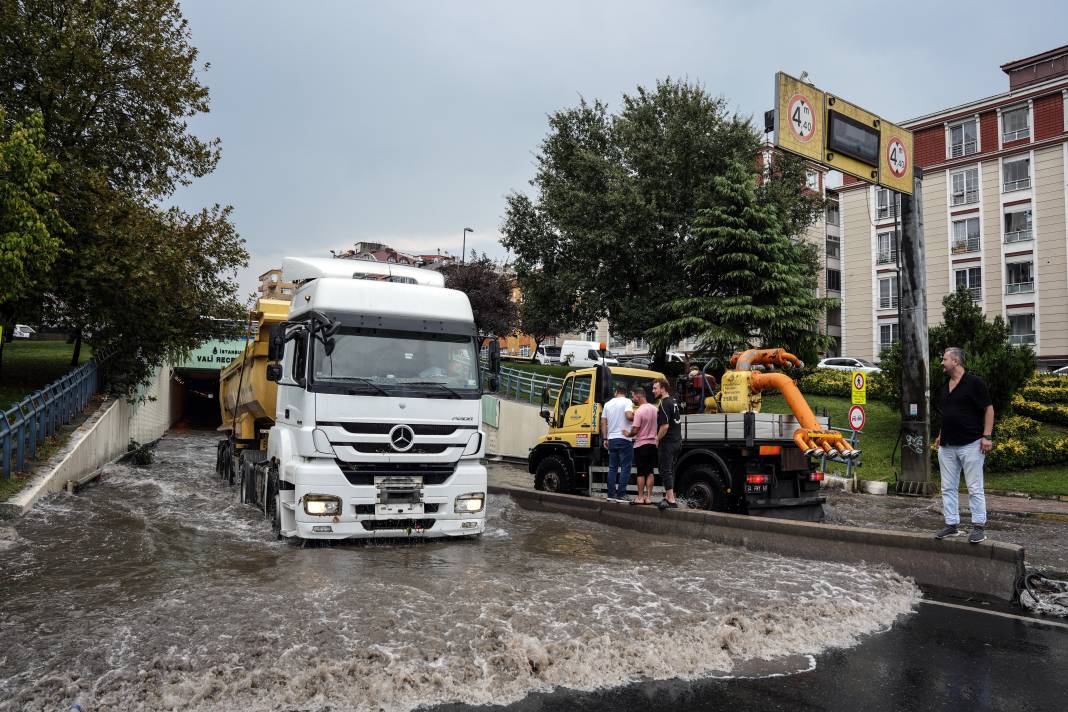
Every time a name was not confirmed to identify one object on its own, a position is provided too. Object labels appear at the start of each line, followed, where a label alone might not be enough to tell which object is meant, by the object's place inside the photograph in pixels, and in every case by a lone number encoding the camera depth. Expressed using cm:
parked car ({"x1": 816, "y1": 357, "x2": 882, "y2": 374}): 3868
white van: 4866
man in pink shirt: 1084
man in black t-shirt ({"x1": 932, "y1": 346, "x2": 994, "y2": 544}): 736
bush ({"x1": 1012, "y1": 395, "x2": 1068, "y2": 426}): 2148
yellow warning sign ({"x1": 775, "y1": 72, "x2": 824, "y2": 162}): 1362
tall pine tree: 2527
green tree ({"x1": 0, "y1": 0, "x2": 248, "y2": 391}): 1769
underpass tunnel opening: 3641
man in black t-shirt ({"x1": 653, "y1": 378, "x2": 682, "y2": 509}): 1045
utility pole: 1634
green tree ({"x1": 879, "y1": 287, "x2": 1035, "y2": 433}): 1891
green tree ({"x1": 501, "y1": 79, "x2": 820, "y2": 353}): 2800
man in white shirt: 1107
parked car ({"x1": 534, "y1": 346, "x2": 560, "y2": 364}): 5503
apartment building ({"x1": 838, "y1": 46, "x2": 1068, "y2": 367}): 3900
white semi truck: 841
